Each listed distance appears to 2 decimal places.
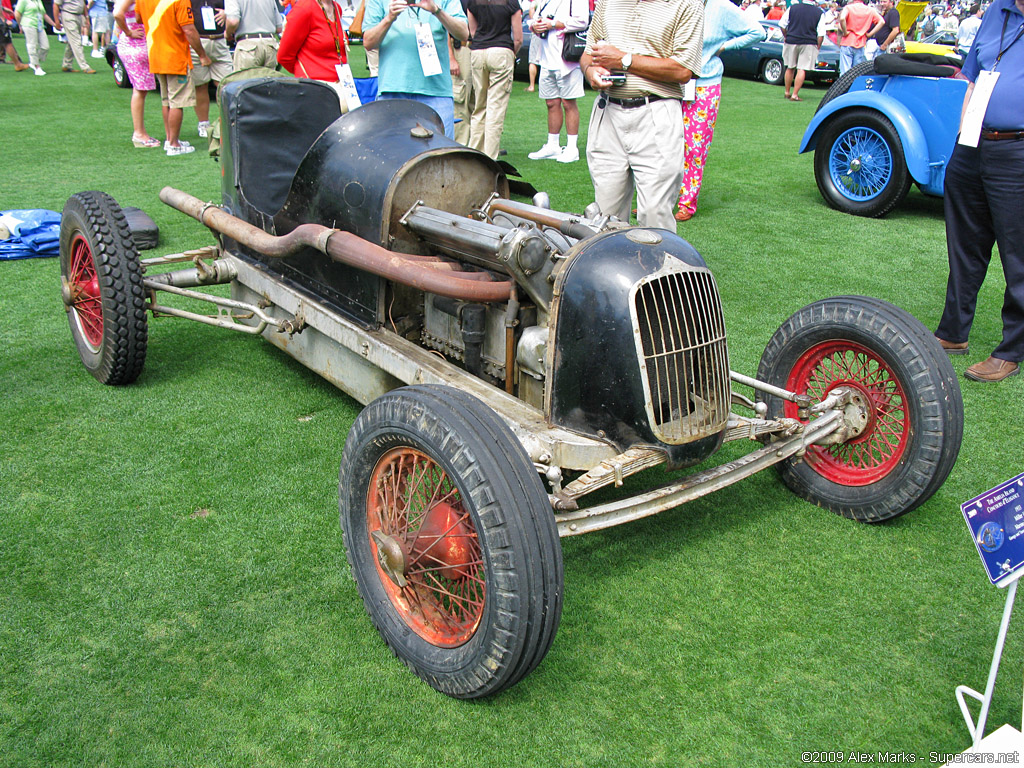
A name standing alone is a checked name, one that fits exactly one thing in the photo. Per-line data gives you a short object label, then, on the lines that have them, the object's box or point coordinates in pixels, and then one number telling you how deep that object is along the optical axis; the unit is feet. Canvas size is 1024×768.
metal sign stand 7.26
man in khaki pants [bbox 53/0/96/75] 53.11
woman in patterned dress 30.37
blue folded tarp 20.25
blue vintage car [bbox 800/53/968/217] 23.84
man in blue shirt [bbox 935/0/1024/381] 14.46
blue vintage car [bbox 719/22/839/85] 55.42
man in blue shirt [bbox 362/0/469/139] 20.47
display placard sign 7.20
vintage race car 8.01
